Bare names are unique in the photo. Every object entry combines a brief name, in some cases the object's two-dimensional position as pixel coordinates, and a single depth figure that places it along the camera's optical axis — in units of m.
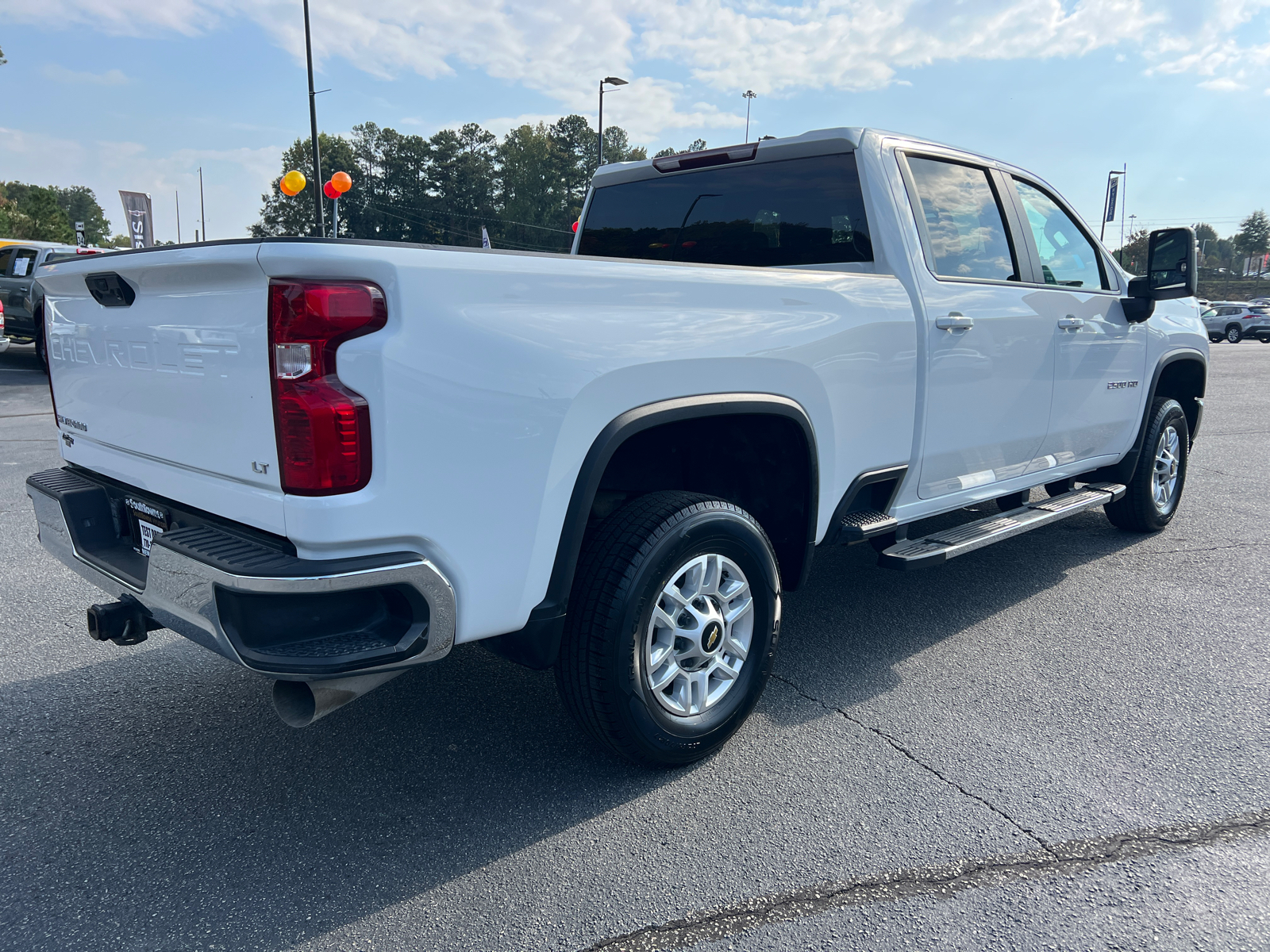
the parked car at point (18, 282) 14.73
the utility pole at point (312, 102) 23.66
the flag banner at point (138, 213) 13.14
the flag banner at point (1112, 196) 56.34
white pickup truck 2.05
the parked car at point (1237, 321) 36.97
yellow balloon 14.07
